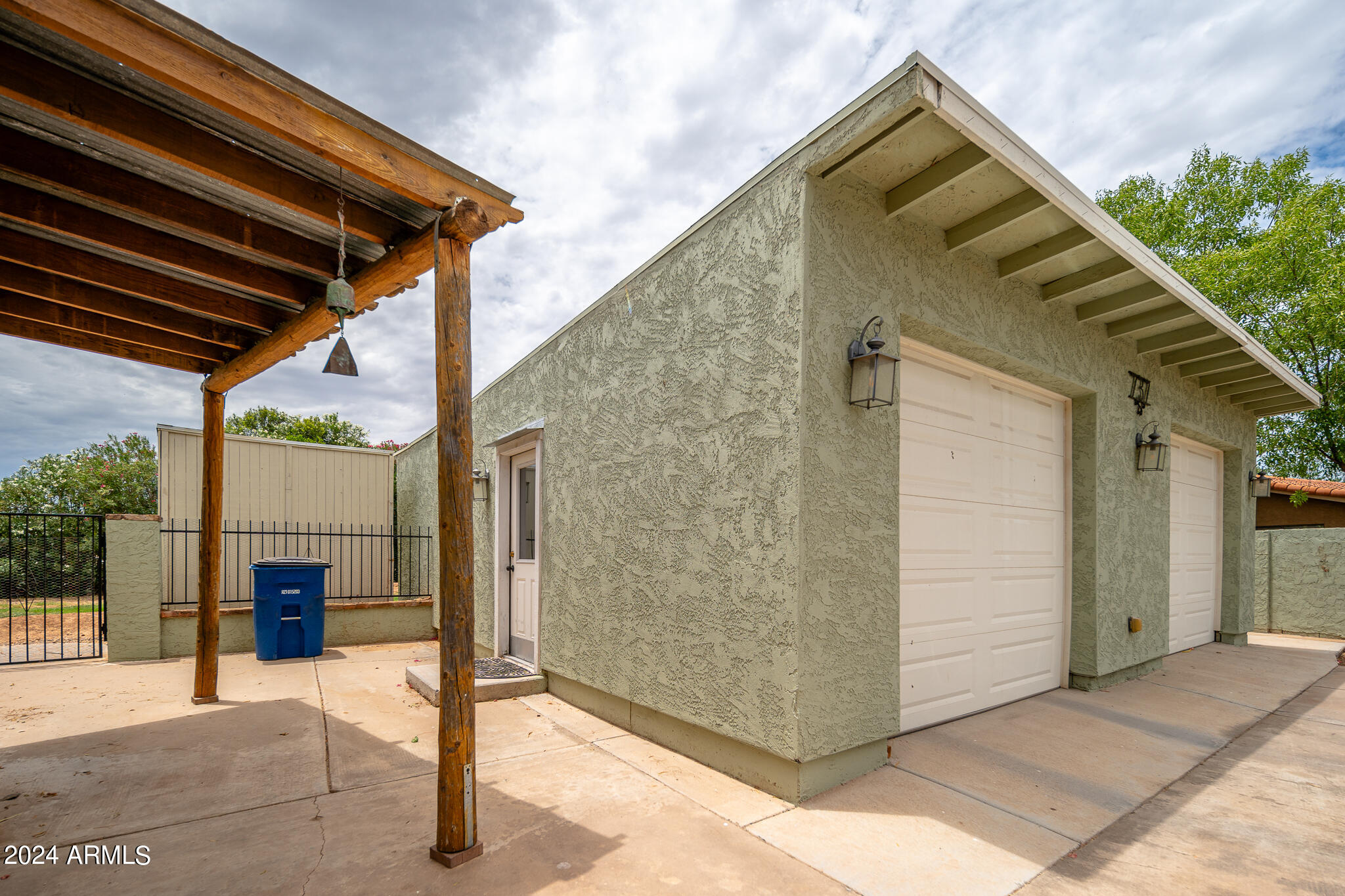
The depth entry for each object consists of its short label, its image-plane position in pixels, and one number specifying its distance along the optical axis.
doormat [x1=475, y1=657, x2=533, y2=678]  5.88
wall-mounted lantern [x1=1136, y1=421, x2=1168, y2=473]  5.99
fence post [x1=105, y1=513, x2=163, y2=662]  6.68
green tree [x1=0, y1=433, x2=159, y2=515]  14.28
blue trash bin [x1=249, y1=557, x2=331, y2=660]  7.07
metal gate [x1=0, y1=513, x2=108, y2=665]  6.87
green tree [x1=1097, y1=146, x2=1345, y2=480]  14.90
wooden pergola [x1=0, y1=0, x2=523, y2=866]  2.24
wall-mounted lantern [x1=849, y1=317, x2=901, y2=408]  3.40
